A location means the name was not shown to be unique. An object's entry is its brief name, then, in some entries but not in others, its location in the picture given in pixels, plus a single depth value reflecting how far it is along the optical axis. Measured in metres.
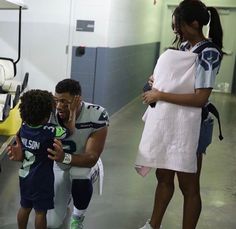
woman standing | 1.99
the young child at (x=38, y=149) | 1.98
